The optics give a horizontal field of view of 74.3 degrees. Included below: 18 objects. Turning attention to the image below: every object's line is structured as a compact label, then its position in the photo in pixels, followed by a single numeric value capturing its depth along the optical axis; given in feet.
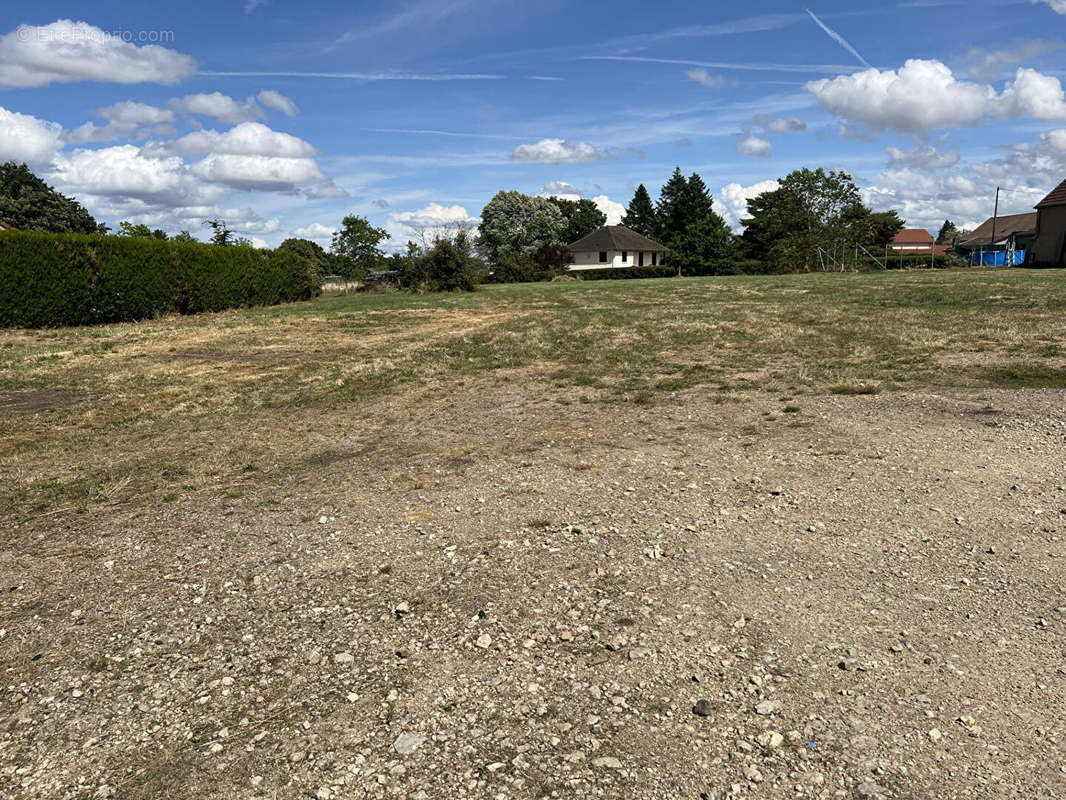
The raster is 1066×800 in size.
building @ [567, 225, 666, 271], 219.41
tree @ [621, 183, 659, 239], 265.75
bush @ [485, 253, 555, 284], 154.61
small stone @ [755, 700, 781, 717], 8.79
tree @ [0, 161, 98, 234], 162.09
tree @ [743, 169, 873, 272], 170.40
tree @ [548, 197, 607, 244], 270.26
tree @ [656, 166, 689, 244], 240.32
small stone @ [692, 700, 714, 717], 8.82
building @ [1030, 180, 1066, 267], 120.16
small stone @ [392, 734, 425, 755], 8.36
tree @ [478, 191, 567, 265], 221.87
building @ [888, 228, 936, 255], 325.56
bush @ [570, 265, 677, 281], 173.06
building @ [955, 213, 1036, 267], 164.45
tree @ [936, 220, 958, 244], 407.85
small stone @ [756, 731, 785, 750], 8.22
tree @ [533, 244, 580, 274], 183.52
